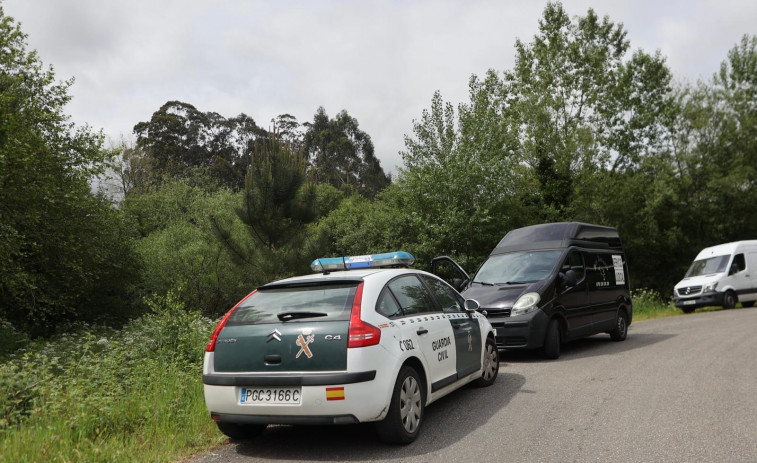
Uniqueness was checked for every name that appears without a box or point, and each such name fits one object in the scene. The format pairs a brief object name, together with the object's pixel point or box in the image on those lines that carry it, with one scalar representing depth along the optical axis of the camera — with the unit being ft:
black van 32.01
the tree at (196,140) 205.16
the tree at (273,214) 65.67
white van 71.31
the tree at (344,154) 236.63
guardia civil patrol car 15.85
